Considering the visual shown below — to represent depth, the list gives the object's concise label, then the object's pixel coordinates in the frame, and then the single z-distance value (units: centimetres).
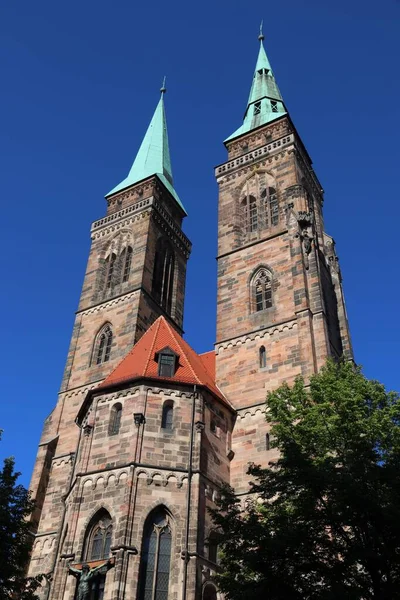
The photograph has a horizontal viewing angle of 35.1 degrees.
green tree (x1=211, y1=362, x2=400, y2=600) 1162
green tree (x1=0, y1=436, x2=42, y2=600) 1467
